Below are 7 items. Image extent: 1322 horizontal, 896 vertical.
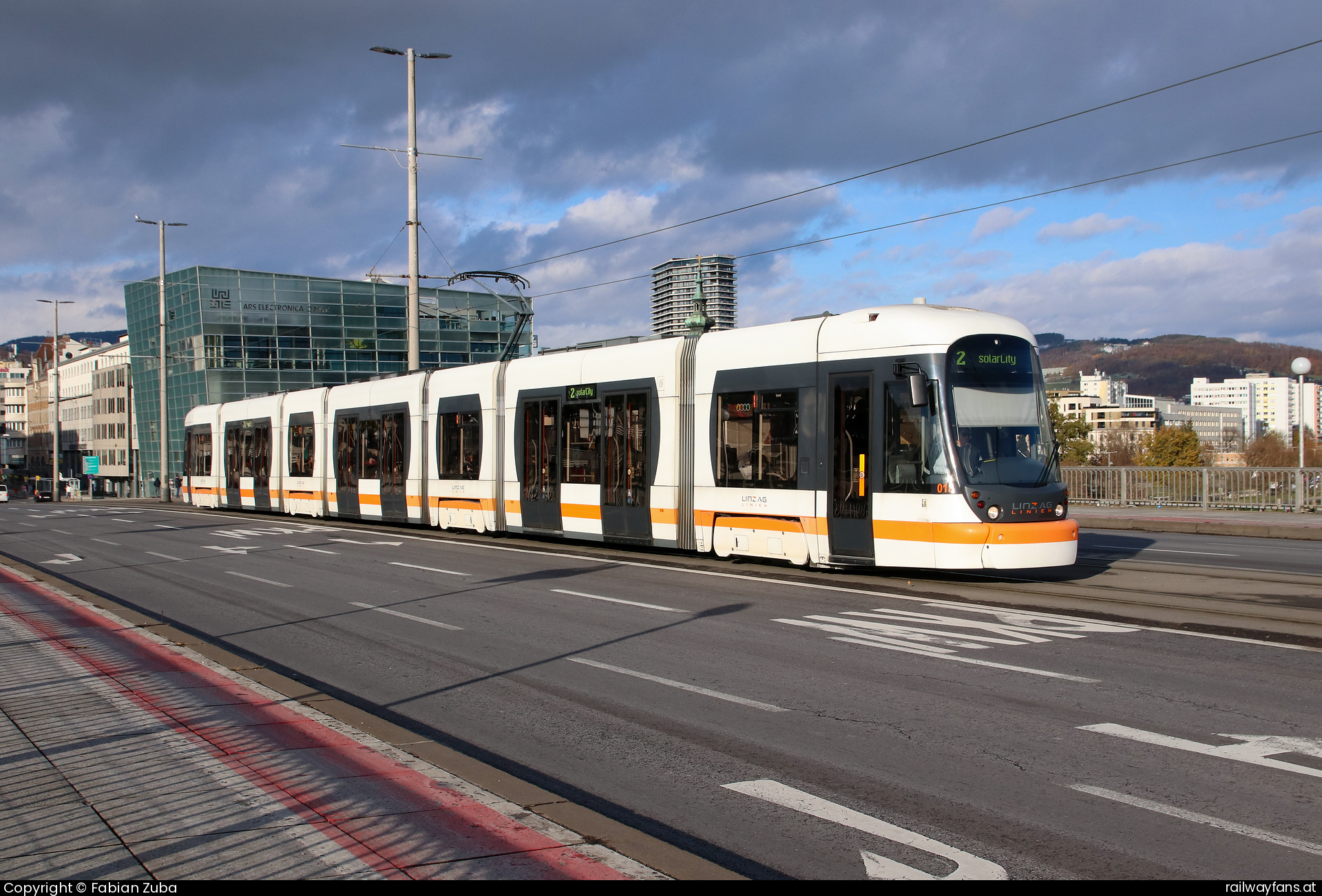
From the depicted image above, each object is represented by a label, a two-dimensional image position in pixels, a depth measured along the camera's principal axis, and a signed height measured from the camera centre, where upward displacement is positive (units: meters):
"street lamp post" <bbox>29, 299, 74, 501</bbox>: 64.57 +0.08
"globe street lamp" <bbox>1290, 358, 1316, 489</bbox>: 30.12 +1.93
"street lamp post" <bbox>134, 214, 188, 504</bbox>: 47.97 +0.61
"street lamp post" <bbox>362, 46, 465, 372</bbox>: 29.19 +6.91
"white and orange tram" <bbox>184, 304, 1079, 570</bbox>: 12.98 +0.00
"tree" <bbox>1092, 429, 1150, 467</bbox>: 82.20 -1.07
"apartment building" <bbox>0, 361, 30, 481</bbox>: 150.50 +6.36
